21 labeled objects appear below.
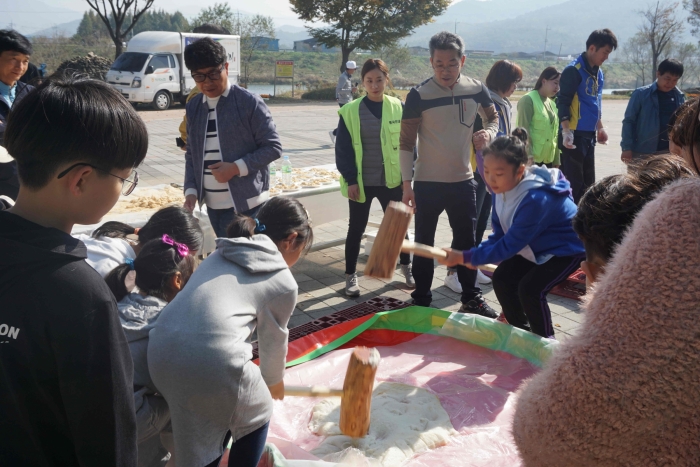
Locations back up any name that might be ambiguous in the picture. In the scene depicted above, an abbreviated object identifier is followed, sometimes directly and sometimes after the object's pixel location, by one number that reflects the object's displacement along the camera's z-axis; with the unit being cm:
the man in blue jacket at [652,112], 561
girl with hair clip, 202
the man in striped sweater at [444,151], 389
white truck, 1817
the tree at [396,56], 4188
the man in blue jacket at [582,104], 553
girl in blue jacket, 304
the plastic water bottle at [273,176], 525
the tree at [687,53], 4845
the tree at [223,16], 3339
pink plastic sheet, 259
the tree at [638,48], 3847
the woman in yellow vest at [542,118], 532
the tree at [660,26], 3086
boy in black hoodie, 102
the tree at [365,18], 2998
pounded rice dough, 257
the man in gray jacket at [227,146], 336
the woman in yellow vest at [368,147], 436
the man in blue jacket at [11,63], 346
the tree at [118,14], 2186
